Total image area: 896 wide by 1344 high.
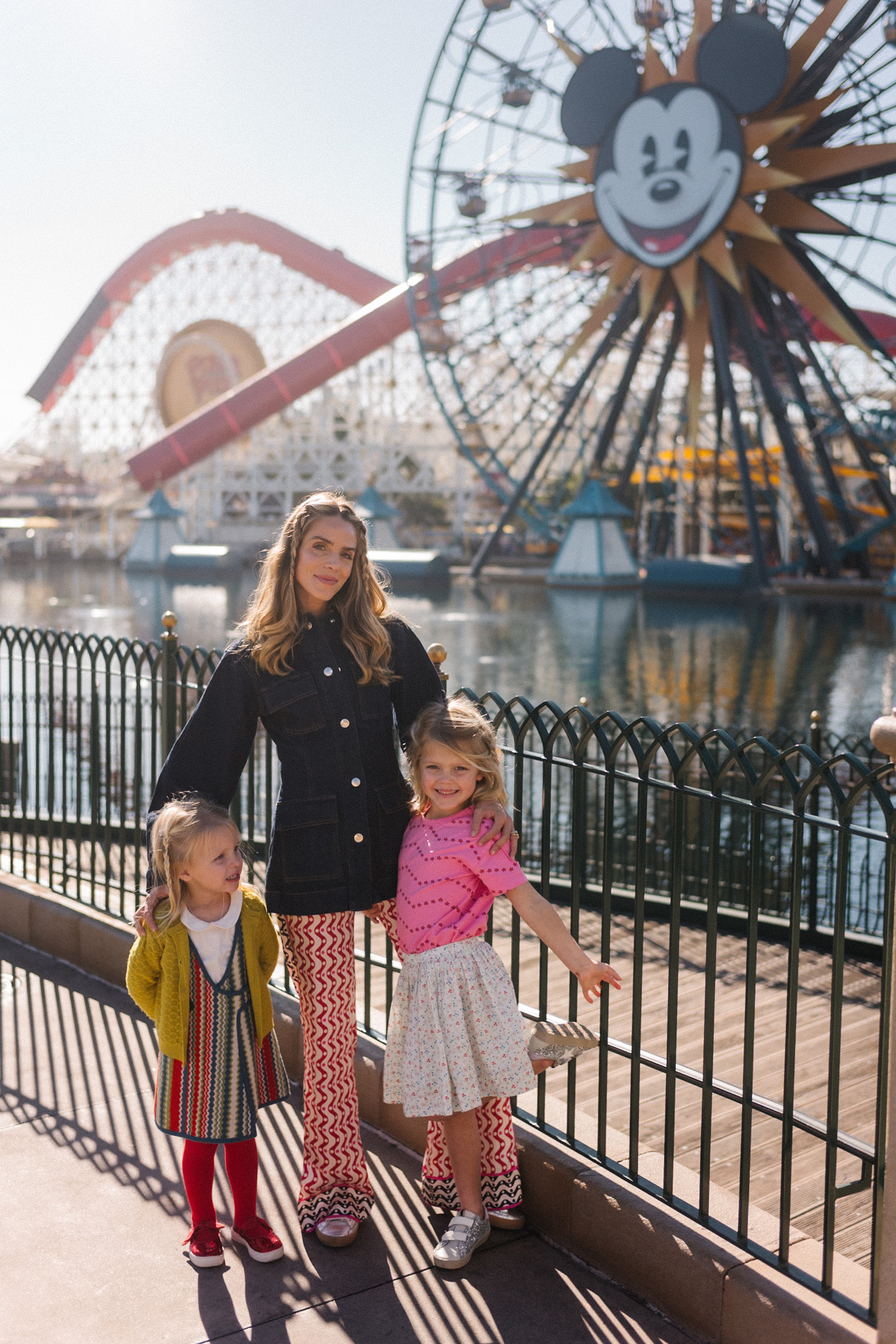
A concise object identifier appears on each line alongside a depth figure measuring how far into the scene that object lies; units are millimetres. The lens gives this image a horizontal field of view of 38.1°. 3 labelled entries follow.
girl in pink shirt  2455
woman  2580
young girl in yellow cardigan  2449
